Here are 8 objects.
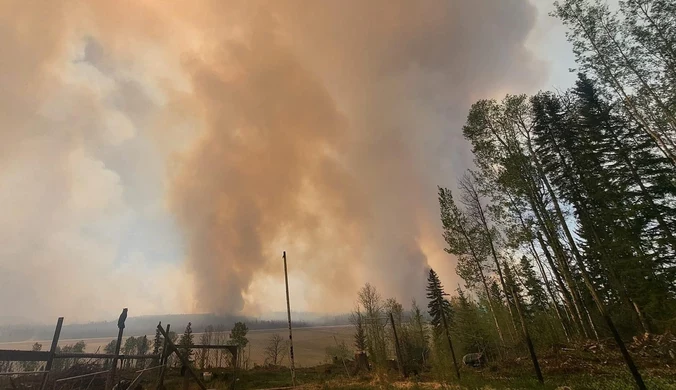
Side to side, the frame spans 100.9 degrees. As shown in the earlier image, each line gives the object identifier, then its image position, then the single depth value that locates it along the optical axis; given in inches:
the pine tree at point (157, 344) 2029.4
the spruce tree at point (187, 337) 2435.0
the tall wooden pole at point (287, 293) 874.8
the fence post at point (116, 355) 415.5
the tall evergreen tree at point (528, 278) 718.9
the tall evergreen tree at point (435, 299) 1888.5
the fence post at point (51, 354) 321.7
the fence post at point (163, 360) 582.9
